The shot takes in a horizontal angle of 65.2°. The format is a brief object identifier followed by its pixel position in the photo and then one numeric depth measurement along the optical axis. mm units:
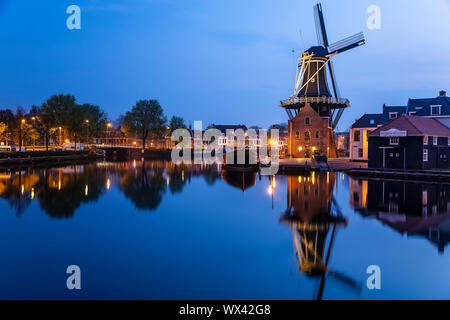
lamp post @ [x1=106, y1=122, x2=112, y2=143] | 126600
